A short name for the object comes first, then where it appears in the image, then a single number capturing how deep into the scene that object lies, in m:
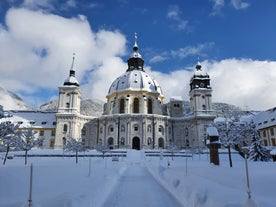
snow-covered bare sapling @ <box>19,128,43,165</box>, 34.16
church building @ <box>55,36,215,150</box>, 62.44
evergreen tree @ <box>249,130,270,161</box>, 33.31
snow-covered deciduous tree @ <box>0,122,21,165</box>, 16.87
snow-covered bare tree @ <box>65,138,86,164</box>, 36.74
